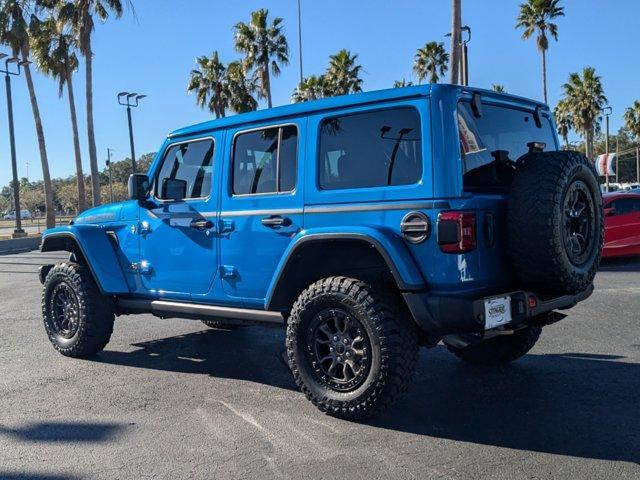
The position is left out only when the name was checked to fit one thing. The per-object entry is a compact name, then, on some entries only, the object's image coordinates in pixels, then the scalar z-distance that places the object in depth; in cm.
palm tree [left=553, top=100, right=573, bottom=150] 4746
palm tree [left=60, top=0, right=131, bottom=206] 2845
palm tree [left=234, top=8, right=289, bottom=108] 3534
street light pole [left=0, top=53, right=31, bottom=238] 2783
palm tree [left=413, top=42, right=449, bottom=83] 3681
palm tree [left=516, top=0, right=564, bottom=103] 3344
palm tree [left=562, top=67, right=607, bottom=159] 4462
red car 1163
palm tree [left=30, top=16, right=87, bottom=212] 3039
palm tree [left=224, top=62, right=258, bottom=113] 3719
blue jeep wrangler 368
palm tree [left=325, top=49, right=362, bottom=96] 3841
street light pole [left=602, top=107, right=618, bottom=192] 3350
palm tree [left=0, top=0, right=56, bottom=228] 2933
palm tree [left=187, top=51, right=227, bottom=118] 3894
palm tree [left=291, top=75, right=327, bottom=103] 3903
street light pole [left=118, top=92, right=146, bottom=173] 3253
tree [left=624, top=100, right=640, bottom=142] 5666
